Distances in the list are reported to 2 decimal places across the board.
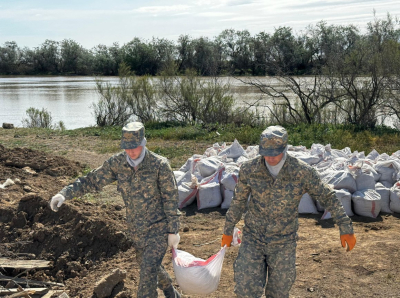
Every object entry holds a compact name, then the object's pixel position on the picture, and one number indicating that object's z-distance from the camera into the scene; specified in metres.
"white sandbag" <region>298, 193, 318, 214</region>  5.95
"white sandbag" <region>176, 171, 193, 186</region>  6.86
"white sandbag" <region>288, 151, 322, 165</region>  6.82
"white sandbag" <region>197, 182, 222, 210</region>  6.42
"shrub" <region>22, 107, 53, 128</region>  18.67
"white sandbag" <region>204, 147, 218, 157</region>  7.55
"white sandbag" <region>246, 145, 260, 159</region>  7.26
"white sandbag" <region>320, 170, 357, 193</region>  5.92
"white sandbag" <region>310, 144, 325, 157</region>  6.98
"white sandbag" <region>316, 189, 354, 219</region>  5.77
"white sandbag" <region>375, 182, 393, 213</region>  5.98
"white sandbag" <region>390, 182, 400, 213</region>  5.89
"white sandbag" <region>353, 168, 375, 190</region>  5.98
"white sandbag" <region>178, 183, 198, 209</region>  6.44
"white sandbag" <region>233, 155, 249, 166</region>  6.95
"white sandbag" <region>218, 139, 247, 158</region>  7.37
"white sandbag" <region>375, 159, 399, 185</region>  6.38
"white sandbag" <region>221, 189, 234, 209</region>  6.34
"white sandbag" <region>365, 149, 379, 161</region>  7.22
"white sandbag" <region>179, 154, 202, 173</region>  7.30
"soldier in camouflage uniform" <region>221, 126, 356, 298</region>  2.93
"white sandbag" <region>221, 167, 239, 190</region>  6.32
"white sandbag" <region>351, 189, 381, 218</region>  5.71
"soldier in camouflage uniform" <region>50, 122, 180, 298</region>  3.22
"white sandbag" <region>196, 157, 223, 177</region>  6.76
